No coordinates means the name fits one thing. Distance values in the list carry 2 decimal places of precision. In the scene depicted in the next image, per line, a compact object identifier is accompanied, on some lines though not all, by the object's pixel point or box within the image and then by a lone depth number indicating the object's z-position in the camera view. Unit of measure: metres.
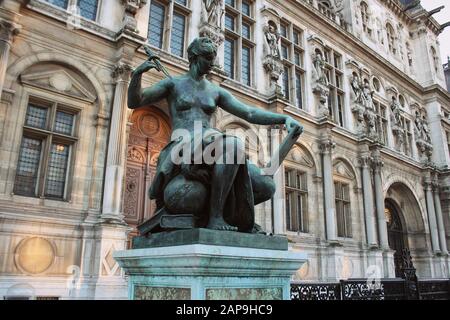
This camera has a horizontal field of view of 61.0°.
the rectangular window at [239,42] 14.03
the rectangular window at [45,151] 8.59
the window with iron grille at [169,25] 11.91
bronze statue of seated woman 3.32
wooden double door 10.60
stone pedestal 2.80
